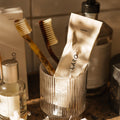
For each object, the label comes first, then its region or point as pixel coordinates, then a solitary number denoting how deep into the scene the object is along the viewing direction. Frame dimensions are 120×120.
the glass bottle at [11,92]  0.58
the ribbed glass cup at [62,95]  0.59
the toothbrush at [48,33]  0.57
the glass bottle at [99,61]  0.67
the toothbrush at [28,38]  0.56
